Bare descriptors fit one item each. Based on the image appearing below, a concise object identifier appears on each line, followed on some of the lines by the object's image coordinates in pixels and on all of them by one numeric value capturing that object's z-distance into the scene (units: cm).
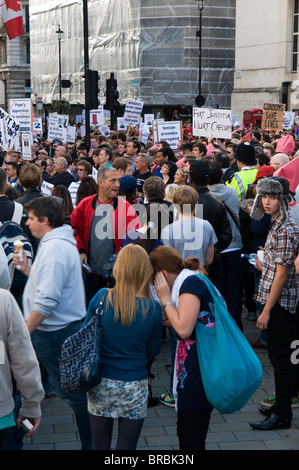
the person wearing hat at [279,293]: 533
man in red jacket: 656
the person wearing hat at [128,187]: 713
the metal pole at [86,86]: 1694
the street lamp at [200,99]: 3208
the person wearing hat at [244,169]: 858
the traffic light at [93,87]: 1739
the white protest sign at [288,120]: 2320
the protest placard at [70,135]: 2133
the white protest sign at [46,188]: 962
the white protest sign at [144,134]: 2050
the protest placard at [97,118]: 2372
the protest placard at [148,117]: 2510
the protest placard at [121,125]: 2280
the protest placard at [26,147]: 1314
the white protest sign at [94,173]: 1042
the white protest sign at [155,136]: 1481
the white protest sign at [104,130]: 2262
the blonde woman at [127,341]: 395
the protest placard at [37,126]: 2180
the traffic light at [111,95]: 1945
